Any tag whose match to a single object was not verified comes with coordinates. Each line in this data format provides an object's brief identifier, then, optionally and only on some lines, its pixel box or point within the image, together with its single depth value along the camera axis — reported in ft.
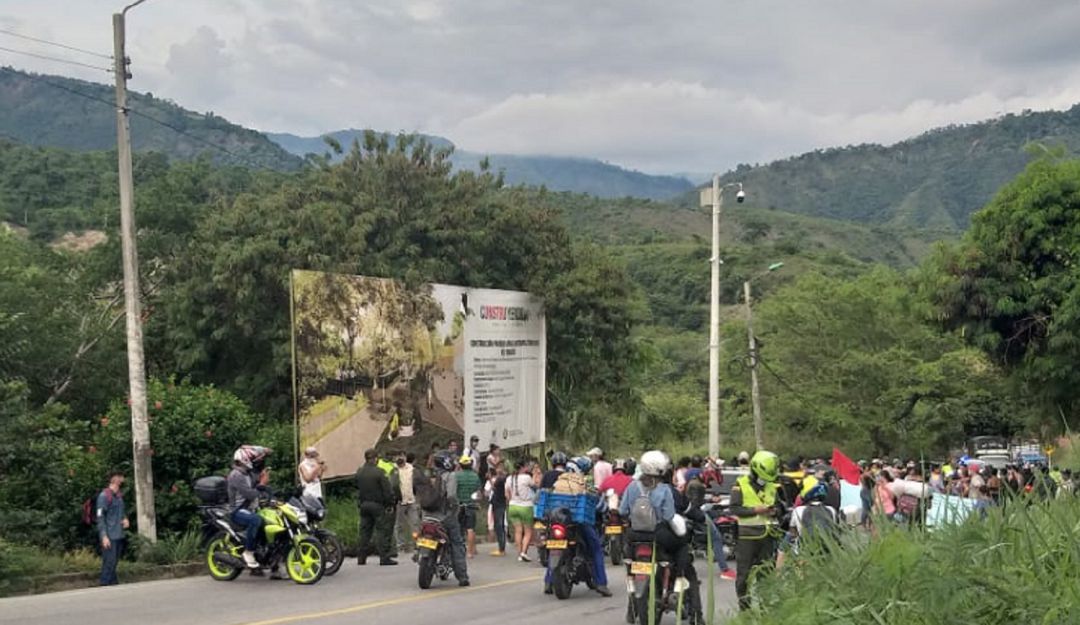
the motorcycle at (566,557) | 44.68
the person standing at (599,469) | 59.72
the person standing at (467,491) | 59.06
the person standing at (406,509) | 60.49
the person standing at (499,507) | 64.13
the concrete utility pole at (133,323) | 53.06
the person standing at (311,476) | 55.23
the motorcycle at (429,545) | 46.88
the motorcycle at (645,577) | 35.76
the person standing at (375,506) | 56.70
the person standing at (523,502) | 59.31
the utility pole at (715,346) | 101.24
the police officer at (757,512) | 35.86
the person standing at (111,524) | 47.98
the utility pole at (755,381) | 124.67
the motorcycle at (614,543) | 54.39
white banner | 85.05
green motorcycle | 47.65
